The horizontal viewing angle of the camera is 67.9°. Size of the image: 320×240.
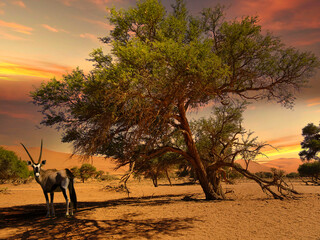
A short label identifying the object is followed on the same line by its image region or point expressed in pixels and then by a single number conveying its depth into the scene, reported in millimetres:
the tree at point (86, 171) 46684
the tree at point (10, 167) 33562
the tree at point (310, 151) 41528
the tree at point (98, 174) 53528
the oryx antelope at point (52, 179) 8903
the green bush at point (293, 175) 49875
